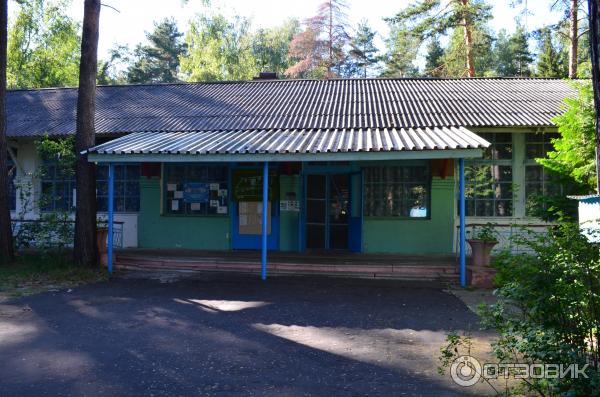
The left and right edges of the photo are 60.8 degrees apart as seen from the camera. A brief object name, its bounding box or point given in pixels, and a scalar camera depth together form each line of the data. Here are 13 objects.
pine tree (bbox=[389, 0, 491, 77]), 23.92
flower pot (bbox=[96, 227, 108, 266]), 10.59
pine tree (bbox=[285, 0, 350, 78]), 33.65
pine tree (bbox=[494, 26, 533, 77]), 37.69
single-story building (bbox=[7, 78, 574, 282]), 11.71
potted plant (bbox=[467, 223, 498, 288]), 9.11
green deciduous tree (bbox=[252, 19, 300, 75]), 40.62
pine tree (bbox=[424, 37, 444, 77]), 35.12
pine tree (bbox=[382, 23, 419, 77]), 27.00
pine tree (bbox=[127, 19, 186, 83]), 45.81
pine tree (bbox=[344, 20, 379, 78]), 35.97
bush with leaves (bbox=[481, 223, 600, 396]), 3.37
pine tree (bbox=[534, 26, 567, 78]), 26.36
